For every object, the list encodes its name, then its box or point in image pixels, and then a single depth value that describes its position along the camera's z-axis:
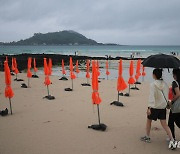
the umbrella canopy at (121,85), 7.70
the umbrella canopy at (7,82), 6.75
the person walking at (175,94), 4.46
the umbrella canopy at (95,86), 5.42
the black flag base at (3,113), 6.96
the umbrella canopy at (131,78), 9.74
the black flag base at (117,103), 8.22
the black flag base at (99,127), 5.74
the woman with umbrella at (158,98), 4.51
